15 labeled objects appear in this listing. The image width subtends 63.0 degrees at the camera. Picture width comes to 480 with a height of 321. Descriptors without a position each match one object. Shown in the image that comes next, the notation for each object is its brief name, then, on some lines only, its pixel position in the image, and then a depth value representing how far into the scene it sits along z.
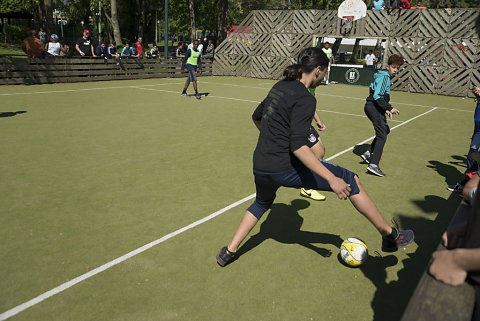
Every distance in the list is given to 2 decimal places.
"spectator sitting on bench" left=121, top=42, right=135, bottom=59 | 23.31
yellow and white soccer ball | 3.98
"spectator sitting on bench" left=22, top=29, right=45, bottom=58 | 17.99
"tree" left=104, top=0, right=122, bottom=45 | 32.86
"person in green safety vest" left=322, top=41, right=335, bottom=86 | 21.02
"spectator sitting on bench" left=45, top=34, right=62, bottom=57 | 19.19
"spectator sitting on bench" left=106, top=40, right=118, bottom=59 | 24.86
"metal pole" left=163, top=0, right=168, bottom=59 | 24.98
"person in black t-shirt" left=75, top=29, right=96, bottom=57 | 20.16
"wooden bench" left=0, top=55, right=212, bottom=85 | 17.08
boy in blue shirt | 6.93
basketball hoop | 22.97
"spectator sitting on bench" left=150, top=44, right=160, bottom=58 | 28.84
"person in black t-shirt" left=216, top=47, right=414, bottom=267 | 3.20
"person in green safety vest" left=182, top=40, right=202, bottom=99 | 15.65
